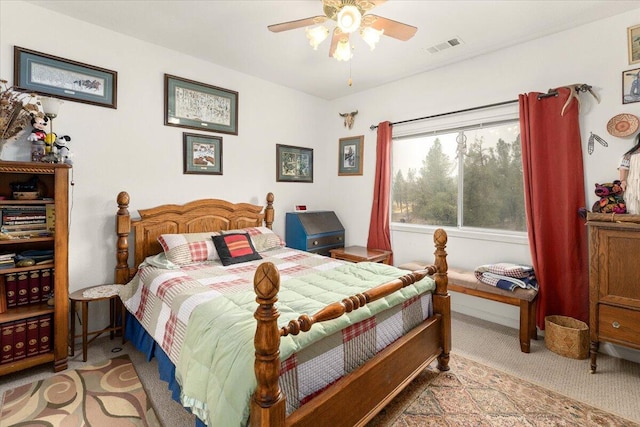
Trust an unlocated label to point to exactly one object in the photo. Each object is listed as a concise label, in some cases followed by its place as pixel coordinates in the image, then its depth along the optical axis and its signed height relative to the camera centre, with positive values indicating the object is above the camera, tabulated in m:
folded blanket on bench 2.65 -0.58
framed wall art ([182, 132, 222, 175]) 3.25 +0.61
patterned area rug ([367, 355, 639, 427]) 1.79 -1.22
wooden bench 2.56 -0.75
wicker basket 2.43 -1.02
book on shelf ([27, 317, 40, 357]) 2.19 -0.92
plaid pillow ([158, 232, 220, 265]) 2.70 -0.35
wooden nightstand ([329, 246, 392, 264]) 3.66 -0.55
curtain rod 3.01 +1.08
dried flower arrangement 2.12 +0.69
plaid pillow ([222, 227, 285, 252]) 3.29 -0.32
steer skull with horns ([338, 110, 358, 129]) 4.34 +1.32
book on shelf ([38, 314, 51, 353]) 2.23 -0.90
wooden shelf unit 2.16 -0.44
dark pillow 2.82 -0.37
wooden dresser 2.12 -0.49
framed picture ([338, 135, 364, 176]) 4.31 +0.79
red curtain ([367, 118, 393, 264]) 3.88 +0.27
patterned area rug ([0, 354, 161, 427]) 1.78 -1.22
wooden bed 1.14 -0.63
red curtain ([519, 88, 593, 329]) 2.60 +0.09
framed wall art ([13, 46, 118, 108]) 2.36 +1.08
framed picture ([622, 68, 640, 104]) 2.38 +0.99
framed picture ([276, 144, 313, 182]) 4.11 +0.65
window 3.14 +0.38
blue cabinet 3.95 -0.29
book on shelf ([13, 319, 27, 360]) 2.14 -0.93
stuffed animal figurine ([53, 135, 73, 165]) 2.35 +0.44
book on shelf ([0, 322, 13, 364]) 2.09 -0.92
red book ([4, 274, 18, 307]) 2.20 -0.59
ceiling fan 1.82 +1.20
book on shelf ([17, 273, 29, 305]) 2.24 -0.59
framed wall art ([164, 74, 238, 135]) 3.12 +1.12
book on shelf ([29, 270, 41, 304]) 2.29 -0.59
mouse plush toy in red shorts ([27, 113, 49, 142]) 2.29 +0.62
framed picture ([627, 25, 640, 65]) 2.38 +1.32
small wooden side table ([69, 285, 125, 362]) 2.38 -0.84
